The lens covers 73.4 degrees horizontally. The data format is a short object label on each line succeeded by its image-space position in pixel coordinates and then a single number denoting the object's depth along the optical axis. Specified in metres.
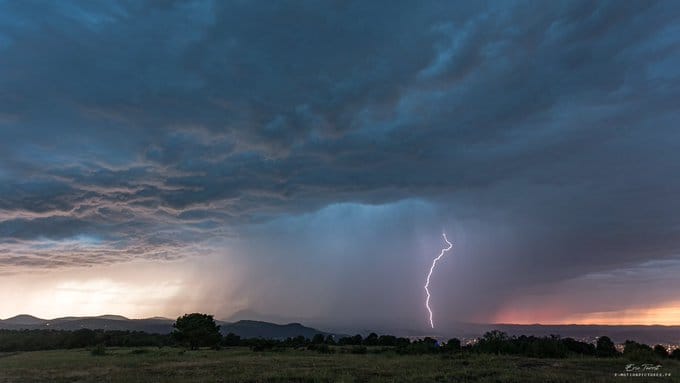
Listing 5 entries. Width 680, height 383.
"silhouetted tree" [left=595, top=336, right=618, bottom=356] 50.00
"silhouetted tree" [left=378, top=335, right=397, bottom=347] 78.70
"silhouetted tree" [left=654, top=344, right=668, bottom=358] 42.62
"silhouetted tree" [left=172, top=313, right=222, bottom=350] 88.38
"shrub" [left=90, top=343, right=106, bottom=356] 60.60
